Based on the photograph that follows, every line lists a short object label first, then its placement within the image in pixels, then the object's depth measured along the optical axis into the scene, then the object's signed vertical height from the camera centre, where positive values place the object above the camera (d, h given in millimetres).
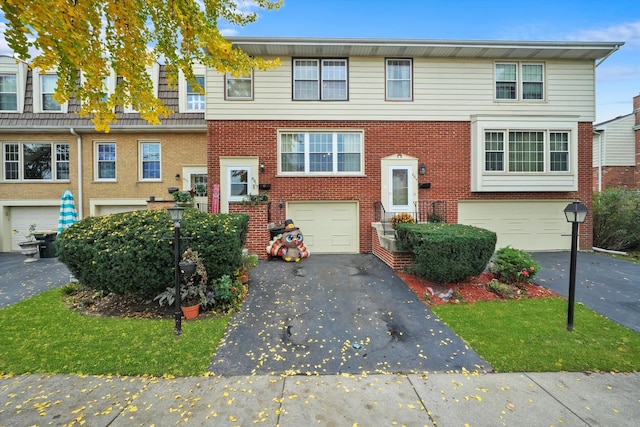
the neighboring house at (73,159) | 11320 +2054
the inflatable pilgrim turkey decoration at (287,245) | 7965 -1037
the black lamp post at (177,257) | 4176 -736
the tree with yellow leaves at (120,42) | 3506 +2622
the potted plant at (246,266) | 6191 -1302
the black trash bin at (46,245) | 10055 -1310
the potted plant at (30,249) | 9367 -1359
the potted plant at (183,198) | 9125 +373
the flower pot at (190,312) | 4699 -1744
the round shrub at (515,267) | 6086 -1265
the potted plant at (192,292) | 4726 -1459
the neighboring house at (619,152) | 16562 +3542
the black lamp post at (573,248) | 4344 -596
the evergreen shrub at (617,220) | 9797 -340
